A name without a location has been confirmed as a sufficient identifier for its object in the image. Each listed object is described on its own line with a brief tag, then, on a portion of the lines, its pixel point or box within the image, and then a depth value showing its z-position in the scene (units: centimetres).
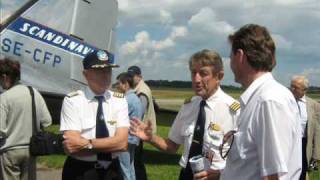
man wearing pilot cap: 392
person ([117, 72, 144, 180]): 730
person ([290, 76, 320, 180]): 789
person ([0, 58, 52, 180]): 537
